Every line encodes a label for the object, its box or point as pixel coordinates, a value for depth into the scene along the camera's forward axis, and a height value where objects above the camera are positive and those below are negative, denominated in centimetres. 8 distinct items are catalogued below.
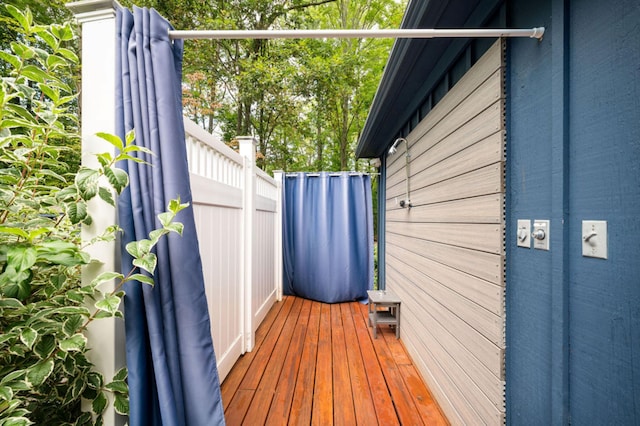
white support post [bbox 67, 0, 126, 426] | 85 +30
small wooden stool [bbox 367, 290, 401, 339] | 231 -95
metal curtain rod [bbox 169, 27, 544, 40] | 84 +58
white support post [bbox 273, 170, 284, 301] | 337 -44
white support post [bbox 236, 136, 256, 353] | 206 -21
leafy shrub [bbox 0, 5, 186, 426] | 62 -11
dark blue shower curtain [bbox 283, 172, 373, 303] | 340 -34
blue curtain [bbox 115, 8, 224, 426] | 84 -10
